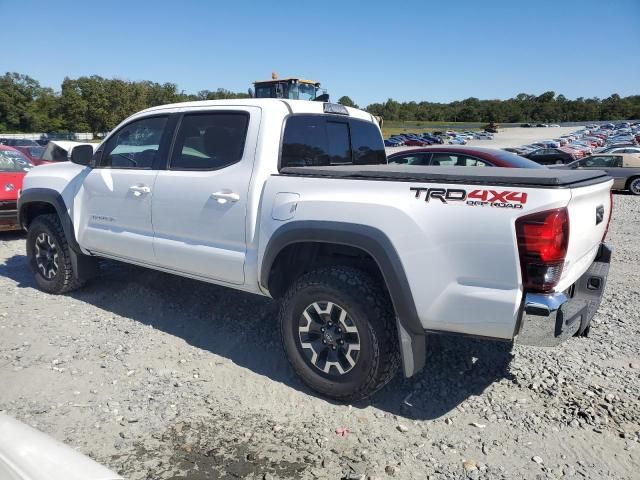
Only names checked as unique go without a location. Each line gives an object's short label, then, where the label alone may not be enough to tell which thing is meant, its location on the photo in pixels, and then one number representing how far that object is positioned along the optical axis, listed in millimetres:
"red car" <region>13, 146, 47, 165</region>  13983
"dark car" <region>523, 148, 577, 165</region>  26500
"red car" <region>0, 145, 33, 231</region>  7613
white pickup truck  2514
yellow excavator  17344
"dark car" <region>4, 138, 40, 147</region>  22172
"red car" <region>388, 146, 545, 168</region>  7871
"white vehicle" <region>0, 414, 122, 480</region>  1472
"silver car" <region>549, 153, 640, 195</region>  15789
